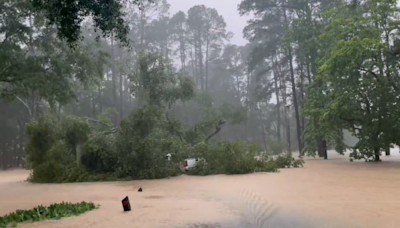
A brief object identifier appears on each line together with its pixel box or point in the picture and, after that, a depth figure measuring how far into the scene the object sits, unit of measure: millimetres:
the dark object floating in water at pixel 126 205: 7369
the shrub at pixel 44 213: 6551
